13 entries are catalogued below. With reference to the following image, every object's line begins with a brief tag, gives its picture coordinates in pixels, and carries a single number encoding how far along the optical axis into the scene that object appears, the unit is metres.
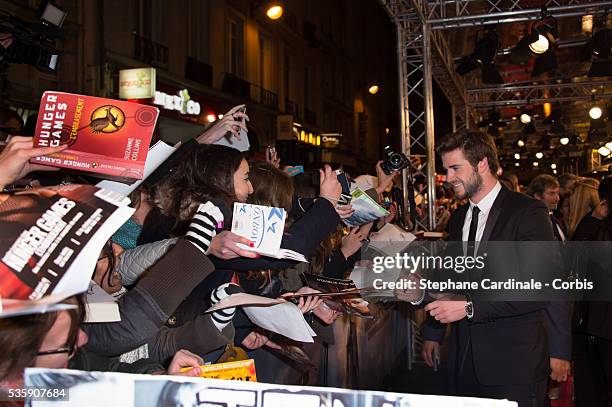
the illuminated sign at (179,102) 13.06
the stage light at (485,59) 8.66
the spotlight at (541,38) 7.70
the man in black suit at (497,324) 2.64
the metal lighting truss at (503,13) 7.66
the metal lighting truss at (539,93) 14.10
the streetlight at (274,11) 13.09
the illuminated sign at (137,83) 11.89
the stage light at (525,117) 15.71
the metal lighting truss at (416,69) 7.48
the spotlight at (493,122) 15.91
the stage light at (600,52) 7.84
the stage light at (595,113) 13.88
